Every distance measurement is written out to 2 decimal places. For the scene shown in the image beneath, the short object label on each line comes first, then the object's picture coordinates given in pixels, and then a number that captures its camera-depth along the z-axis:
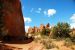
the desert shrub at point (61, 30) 12.99
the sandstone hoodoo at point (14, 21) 12.58
